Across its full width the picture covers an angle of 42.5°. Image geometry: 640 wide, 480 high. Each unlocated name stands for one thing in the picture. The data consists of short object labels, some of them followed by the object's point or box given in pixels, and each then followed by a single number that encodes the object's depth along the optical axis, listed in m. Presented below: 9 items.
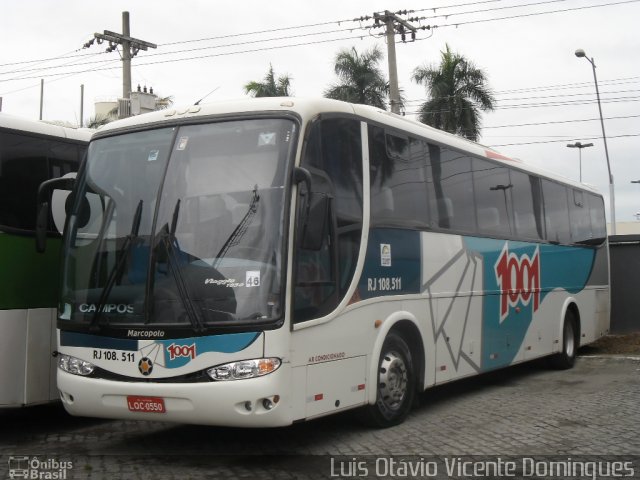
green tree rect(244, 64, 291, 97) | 39.00
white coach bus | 6.75
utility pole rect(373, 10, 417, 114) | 26.73
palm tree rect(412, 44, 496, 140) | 39.69
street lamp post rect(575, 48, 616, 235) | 33.68
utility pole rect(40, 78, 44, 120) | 49.33
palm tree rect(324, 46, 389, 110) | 38.03
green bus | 8.20
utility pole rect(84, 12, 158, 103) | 28.81
